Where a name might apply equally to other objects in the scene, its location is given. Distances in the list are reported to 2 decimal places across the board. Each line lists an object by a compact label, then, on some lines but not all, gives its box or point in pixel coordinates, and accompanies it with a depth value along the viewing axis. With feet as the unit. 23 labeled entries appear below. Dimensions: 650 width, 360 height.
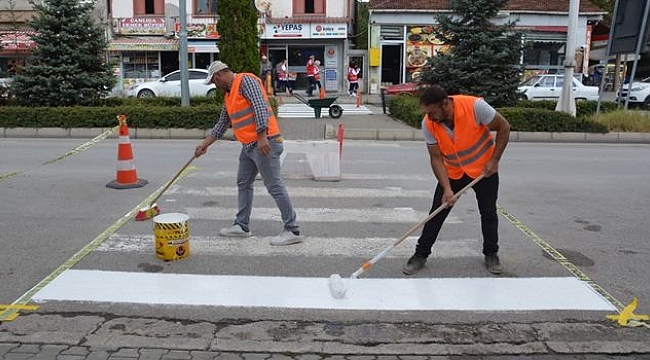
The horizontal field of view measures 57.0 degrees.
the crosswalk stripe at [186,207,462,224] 22.31
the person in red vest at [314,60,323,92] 88.82
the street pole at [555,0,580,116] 54.70
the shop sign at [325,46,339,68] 101.60
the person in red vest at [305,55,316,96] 88.12
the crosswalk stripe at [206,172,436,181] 30.63
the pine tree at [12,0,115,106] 53.16
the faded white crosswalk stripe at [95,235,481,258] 18.34
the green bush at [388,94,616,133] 51.13
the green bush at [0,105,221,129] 50.26
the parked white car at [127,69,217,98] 77.25
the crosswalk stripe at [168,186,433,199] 26.45
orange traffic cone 26.94
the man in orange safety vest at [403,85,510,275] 15.10
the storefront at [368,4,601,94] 100.89
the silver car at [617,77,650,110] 85.30
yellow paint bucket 16.96
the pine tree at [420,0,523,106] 55.26
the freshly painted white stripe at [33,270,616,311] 14.69
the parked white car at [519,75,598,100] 78.02
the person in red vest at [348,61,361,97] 94.22
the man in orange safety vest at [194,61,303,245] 17.79
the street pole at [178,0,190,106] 53.83
